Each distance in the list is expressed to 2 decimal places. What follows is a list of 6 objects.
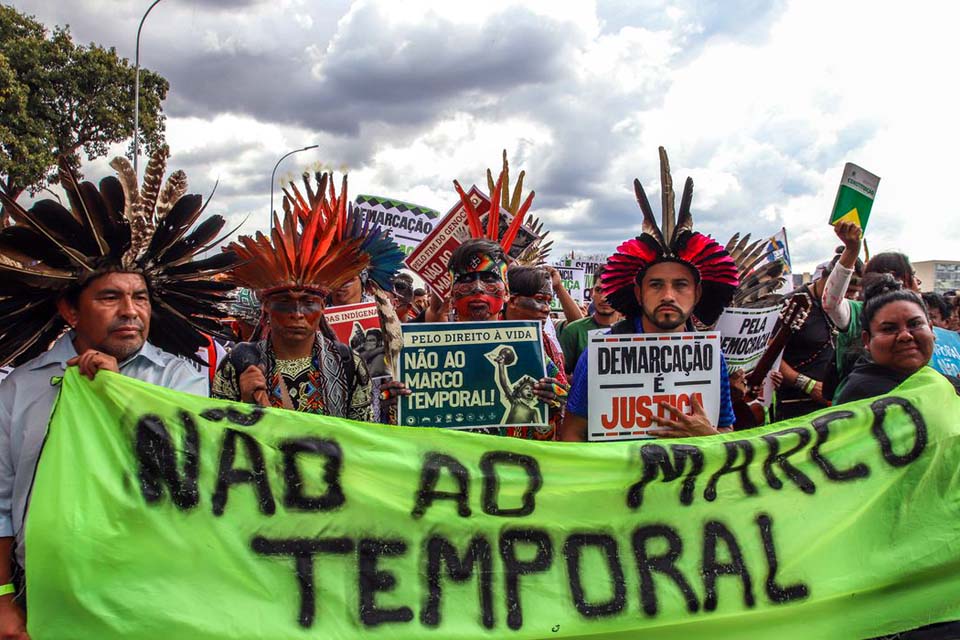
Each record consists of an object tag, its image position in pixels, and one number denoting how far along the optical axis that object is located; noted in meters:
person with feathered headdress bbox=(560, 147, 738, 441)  3.64
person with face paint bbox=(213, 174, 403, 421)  3.68
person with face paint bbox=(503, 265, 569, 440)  4.87
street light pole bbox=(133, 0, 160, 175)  20.95
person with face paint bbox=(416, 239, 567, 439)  4.24
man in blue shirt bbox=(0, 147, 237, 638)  2.70
